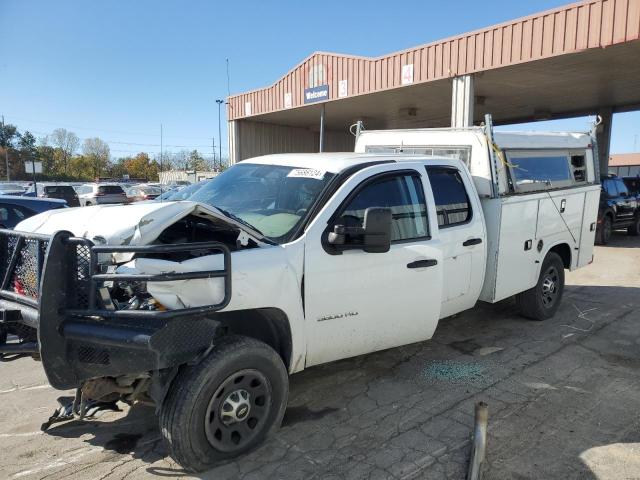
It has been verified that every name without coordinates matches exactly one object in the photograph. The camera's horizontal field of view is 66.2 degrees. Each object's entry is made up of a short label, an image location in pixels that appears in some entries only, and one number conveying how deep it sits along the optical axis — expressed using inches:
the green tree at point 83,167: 3004.4
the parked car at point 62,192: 890.1
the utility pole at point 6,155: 2677.2
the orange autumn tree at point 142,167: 2805.1
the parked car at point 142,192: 923.2
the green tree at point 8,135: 3053.6
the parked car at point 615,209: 537.3
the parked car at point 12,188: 1071.6
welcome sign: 681.4
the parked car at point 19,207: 355.3
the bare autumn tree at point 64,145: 3125.0
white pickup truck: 105.1
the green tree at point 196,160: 3299.7
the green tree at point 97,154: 3053.6
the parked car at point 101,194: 970.7
